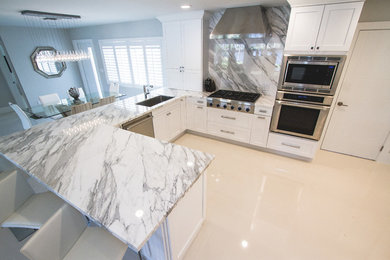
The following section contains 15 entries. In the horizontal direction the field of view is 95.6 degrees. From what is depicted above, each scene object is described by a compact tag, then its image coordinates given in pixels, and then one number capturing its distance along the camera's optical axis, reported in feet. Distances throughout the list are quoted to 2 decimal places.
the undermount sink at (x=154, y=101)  10.92
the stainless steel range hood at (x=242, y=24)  8.67
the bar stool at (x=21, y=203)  4.51
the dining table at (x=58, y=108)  10.55
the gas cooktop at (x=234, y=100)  9.89
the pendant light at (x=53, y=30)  10.54
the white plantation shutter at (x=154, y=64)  14.55
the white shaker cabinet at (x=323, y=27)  6.99
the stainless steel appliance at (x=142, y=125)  8.05
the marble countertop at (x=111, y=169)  3.28
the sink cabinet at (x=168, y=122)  9.78
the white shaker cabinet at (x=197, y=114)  11.38
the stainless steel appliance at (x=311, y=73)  7.70
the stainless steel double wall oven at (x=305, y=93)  7.88
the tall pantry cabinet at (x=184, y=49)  10.83
